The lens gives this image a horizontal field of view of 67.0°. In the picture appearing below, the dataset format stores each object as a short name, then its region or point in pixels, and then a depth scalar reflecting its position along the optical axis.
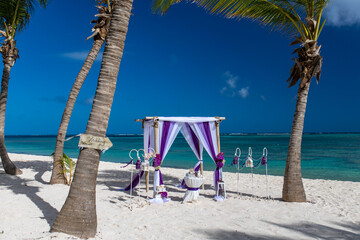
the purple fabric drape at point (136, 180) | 7.96
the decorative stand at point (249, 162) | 6.96
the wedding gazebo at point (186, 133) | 7.68
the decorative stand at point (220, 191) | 6.88
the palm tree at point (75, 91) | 7.99
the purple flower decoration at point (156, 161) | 7.06
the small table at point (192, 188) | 6.52
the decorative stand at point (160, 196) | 6.48
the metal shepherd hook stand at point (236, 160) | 7.13
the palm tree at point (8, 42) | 9.27
